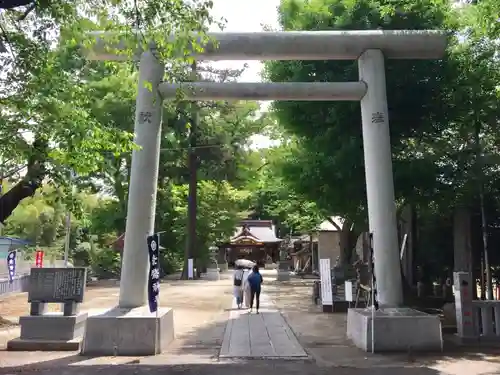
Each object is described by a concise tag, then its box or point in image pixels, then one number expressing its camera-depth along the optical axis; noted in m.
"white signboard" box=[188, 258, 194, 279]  30.30
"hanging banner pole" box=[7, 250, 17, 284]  18.93
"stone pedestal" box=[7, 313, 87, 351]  9.25
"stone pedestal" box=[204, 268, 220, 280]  31.37
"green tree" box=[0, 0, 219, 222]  6.89
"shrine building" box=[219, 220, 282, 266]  44.88
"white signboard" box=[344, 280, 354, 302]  14.59
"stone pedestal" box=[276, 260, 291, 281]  31.67
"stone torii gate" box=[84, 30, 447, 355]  9.49
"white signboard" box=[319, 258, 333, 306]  15.42
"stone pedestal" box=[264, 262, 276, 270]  47.38
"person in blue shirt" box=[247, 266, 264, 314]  14.45
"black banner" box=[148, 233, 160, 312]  8.82
